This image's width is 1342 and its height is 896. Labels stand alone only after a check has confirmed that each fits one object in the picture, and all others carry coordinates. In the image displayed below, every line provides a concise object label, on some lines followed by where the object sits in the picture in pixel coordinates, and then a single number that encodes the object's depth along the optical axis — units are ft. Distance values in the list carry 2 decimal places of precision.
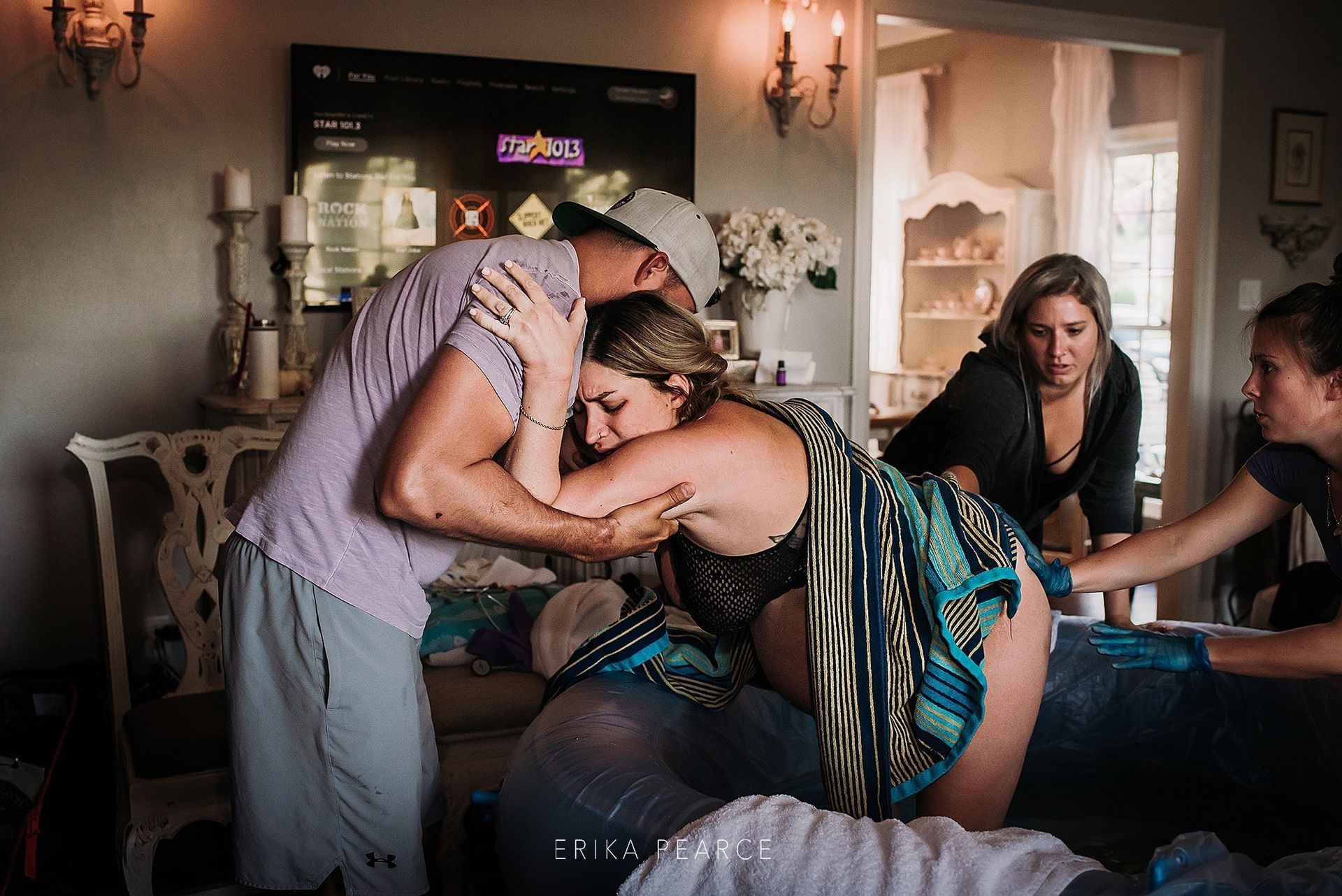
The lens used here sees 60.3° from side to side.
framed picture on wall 15.43
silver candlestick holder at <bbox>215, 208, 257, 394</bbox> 10.41
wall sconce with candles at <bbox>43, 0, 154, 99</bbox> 9.75
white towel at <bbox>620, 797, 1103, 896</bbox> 3.64
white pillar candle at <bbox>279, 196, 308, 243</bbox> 10.36
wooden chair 7.47
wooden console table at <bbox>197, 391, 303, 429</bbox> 9.70
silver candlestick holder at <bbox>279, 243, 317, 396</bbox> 10.32
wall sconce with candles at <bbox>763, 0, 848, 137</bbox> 12.25
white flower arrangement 11.98
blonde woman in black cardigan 8.26
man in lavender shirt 4.80
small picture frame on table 12.19
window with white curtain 19.36
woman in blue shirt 5.94
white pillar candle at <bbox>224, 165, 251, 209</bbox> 10.23
